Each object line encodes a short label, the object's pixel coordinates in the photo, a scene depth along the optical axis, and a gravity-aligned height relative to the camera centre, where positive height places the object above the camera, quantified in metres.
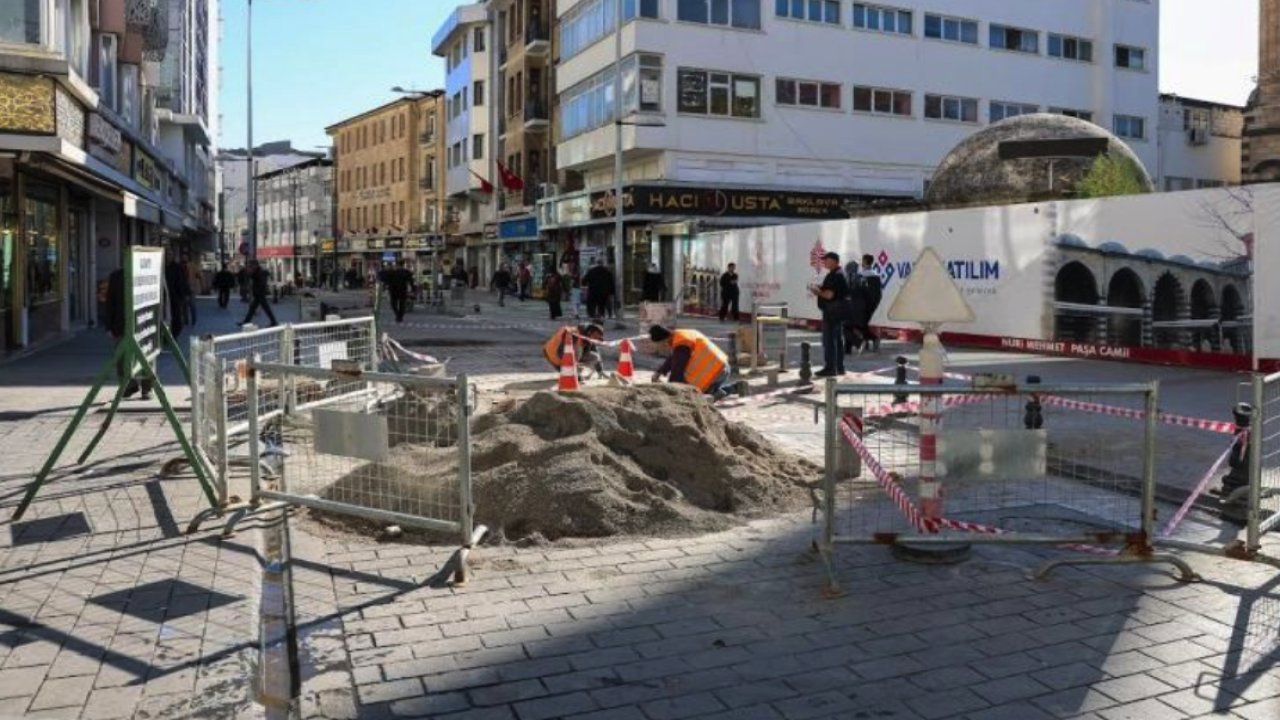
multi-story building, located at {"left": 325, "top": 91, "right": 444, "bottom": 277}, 76.31 +9.21
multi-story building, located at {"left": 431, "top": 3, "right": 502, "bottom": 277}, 61.88 +10.00
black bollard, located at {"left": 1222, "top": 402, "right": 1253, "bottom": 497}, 6.75 -0.99
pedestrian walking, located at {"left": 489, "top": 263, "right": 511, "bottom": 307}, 44.33 +1.05
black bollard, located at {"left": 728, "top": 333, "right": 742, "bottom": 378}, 16.39 -0.73
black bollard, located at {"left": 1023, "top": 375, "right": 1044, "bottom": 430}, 8.28 -0.81
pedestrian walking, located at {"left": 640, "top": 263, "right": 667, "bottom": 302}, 32.09 +0.62
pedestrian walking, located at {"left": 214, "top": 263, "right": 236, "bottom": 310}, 38.84 +0.78
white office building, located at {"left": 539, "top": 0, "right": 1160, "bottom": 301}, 40.75 +8.22
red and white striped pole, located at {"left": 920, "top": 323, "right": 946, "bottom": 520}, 6.27 -0.72
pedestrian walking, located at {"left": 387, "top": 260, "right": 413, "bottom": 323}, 32.16 +0.59
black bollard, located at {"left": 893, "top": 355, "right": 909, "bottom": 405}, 10.70 -0.60
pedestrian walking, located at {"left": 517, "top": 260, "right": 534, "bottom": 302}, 50.94 +1.22
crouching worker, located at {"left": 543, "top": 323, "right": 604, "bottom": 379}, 15.09 -0.55
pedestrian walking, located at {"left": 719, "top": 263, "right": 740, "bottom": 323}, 30.88 +0.43
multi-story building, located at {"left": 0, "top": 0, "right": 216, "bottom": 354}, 15.66 +2.57
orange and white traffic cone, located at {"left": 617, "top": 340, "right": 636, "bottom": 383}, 13.64 -0.65
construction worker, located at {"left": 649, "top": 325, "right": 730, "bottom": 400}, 11.96 -0.56
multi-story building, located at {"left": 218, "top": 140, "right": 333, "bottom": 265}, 121.62 +14.54
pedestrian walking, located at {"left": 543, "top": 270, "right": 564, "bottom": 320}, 32.81 +0.41
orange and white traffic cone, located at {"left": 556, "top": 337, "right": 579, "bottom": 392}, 12.62 -0.69
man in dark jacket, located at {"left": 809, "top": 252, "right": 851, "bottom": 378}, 15.16 -0.07
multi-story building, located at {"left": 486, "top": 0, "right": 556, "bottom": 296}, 54.12 +8.90
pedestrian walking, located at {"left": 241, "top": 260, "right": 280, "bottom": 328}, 26.81 +0.44
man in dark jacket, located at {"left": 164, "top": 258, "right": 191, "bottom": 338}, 21.81 +0.36
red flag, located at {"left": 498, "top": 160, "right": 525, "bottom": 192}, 51.12 +5.66
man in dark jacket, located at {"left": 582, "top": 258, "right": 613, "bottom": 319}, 29.42 +0.54
